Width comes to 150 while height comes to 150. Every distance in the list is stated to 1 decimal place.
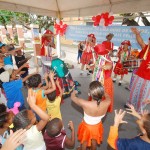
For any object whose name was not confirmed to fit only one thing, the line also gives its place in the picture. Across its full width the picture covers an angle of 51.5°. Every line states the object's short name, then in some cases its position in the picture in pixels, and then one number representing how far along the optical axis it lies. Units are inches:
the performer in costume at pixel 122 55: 177.0
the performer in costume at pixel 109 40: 173.2
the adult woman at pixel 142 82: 107.2
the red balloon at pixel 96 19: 166.5
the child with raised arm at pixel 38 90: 85.0
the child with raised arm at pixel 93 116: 68.9
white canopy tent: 142.1
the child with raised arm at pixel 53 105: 84.3
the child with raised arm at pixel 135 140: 43.4
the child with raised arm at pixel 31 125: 52.8
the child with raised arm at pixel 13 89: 101.1
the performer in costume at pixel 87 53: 212.7
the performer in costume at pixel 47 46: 195.9
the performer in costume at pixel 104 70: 105.5
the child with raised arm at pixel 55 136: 59.1
